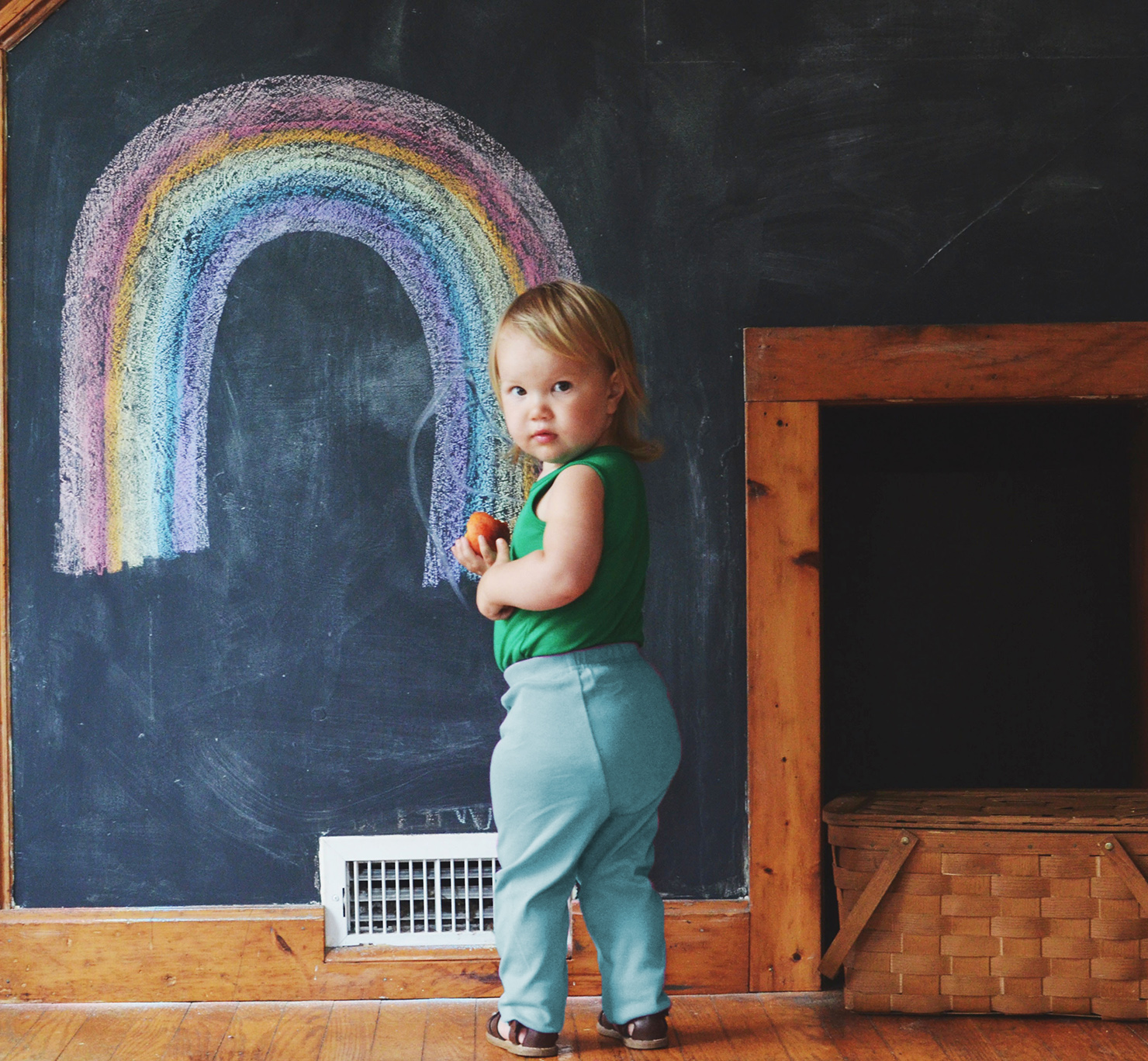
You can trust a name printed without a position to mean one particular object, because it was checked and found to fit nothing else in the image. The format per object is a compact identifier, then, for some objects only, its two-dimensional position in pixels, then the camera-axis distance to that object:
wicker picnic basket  2.06
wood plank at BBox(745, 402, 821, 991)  2.24
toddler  1.82
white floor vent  2.26
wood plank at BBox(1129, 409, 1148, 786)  2.54
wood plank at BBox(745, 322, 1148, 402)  2.23
